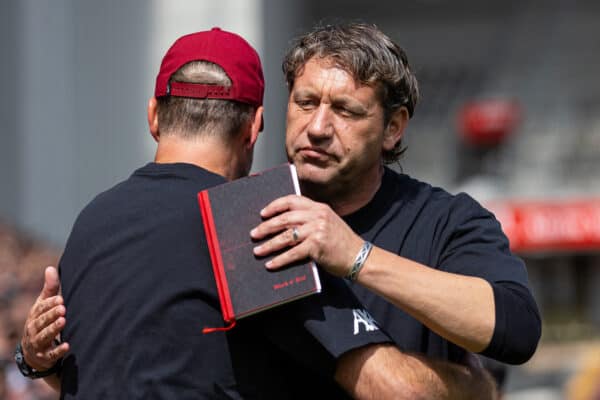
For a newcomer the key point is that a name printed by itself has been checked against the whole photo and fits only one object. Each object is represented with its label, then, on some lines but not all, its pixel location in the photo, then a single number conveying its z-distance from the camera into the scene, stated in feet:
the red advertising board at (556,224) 123.75
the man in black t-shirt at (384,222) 14.85
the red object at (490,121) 138.31
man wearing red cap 14.85
